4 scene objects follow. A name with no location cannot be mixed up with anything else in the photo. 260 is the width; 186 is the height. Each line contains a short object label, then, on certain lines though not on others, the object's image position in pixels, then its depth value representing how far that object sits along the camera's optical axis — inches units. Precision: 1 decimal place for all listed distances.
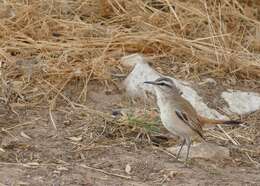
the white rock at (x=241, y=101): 590.2
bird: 493.0
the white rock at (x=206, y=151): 506.0
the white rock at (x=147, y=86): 585.3
